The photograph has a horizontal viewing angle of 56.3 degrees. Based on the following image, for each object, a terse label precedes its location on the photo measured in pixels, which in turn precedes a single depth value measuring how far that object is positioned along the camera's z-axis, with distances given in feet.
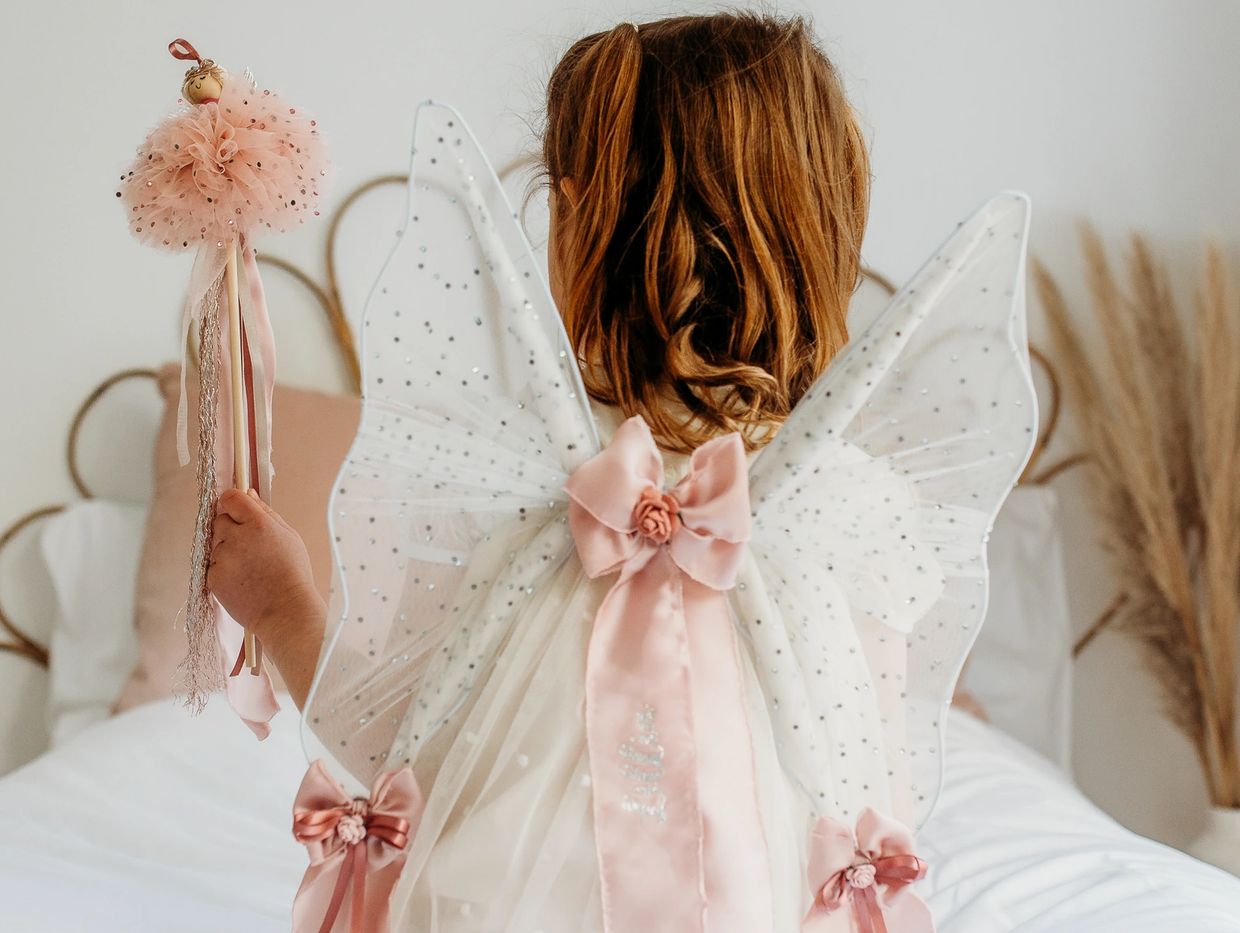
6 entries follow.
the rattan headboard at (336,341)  6.62
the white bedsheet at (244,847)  3.70
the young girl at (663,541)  2.32
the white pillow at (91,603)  6.30
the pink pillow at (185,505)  5.78
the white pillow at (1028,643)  6.63
